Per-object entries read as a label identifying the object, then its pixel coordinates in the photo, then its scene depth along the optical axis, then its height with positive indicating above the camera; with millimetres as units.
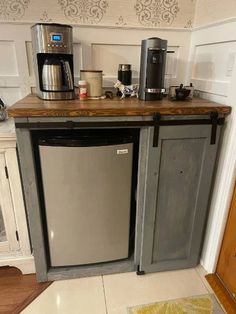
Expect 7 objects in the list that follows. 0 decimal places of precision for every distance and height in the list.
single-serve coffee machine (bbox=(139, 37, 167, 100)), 1316 -27
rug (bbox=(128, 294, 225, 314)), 1382 -1338
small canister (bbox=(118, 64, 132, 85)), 1551 -67
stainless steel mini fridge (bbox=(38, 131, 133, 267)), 1239 -719
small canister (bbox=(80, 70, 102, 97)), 1422 -104
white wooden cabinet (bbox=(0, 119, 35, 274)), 1307 -856
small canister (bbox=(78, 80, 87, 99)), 1405 -148
